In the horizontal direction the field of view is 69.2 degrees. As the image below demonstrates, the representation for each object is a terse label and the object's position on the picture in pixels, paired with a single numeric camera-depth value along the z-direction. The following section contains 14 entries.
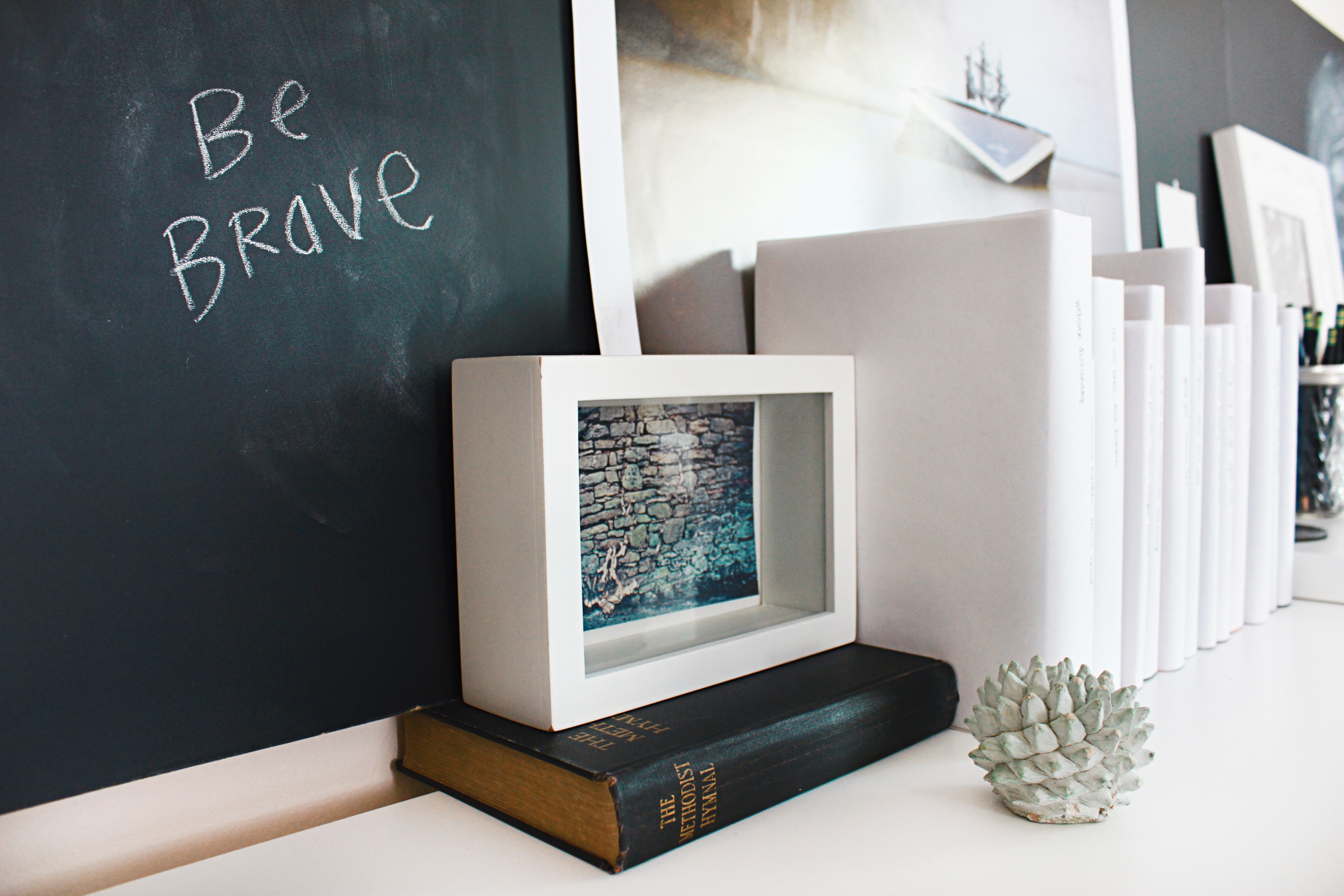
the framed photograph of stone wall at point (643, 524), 0.53
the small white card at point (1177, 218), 1.37
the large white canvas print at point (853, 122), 0.71
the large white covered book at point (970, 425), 0.62
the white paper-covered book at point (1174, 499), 0.78
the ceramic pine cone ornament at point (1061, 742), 0.49
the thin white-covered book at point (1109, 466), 0.67
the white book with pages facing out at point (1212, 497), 0.84
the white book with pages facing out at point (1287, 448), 0.98
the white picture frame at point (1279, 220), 1.51
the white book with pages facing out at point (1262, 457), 0.93
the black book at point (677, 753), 0.47
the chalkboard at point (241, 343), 0.45
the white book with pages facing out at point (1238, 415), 0.89
